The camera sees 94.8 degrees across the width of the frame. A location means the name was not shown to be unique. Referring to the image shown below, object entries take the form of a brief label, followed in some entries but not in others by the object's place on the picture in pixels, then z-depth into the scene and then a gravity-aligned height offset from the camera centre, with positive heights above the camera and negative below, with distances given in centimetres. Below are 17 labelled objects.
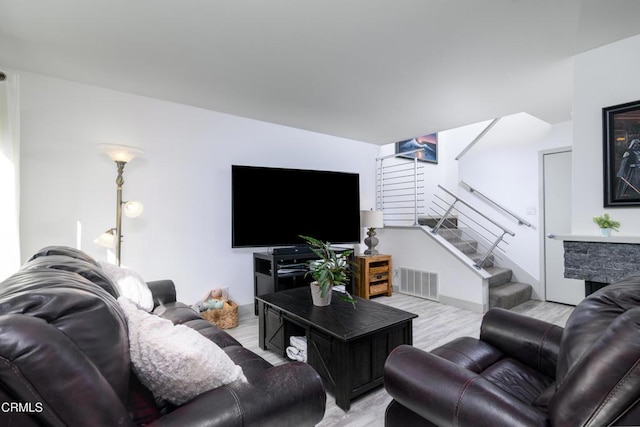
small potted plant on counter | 222 -4
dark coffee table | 180 -80
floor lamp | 250 +12
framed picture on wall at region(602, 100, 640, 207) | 213 +48
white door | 386 -2
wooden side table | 414 -82
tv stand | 330 -61
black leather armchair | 75 -56
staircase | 366 -78
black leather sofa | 61 -37
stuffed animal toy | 310 -89
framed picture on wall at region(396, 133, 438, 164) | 543 +135
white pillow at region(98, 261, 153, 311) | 173 -41
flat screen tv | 331 +15
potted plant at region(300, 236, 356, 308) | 215 -41
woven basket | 302 -102
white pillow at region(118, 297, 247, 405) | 88 -44
